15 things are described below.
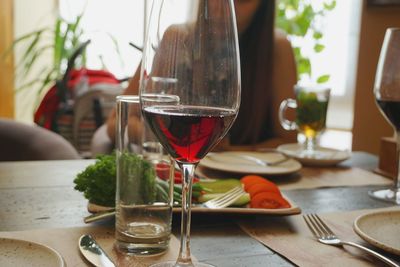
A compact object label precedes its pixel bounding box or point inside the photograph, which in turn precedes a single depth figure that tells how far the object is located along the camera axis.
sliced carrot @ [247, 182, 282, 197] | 0.86
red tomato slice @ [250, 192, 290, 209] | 0.83
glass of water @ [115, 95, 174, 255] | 0.67
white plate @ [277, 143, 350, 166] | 1.30
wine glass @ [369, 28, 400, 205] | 0.97
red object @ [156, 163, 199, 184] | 0.70
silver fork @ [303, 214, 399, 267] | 0.64
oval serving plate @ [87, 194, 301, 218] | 0.77
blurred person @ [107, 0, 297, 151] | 2.01
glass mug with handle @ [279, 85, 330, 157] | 1.40
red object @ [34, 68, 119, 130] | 2.69
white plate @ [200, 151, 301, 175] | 1.12
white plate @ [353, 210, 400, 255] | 0.68
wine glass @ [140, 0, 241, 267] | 0.54
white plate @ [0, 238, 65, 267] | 0.55
